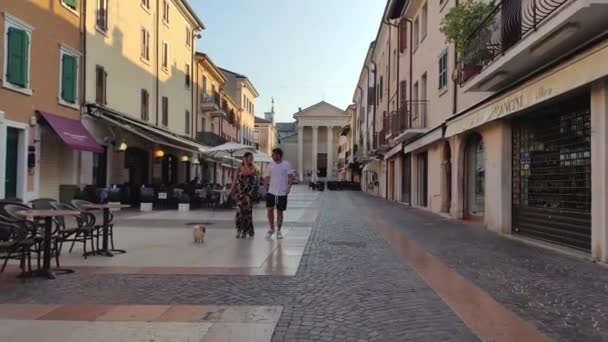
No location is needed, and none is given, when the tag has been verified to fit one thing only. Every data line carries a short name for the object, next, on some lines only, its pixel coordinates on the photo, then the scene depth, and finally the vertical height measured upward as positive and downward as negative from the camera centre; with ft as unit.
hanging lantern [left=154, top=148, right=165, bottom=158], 79.26 +4.24
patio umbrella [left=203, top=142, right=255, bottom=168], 68.59 +4.23
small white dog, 32.83 -3.14
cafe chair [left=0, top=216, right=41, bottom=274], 21.21 -2.34
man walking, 35.94 -0.05
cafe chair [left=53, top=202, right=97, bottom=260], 25.49 -2.27
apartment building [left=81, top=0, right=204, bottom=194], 65.57 +13.65
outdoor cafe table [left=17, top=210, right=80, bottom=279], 21.66 -2.54
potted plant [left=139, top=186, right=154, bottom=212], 63.46 -2.05
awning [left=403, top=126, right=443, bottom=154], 57.65 +5.05
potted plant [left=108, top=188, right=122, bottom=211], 62.34 -1.58
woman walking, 34.73 -0.76
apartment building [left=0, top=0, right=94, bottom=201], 47.65 +7.86
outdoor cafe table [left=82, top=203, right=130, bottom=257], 27.67 -2.45
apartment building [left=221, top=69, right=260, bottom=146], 194.70 +31.79
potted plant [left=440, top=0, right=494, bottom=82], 39.38 +11.27
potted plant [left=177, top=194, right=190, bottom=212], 62.79 -2.45
